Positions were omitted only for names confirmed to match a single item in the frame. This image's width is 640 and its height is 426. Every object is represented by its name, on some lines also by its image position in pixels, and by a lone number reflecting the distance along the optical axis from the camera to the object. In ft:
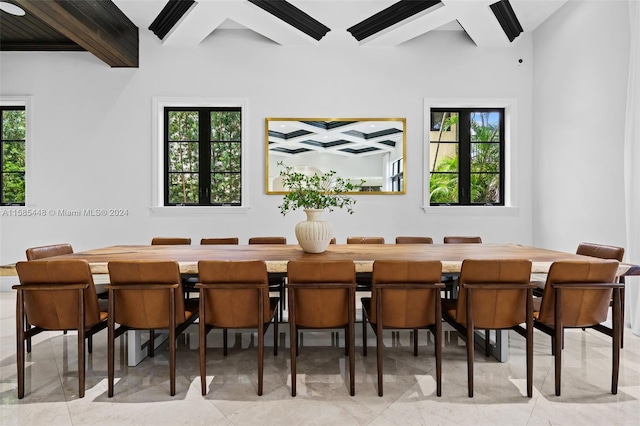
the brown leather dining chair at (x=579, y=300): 6.45
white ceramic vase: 8.49
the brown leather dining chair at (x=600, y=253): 8.11
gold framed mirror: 15.10
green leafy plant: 8.39
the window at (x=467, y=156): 15.64
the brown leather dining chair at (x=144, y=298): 6.57
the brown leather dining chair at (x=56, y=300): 6.45
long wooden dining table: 7.18
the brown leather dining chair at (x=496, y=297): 6.50
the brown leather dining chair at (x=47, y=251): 8.58
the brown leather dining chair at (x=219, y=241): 11.70
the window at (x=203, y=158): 15.52
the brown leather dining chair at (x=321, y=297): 6.56
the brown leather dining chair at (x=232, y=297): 6.63
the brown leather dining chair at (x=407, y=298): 6.55
